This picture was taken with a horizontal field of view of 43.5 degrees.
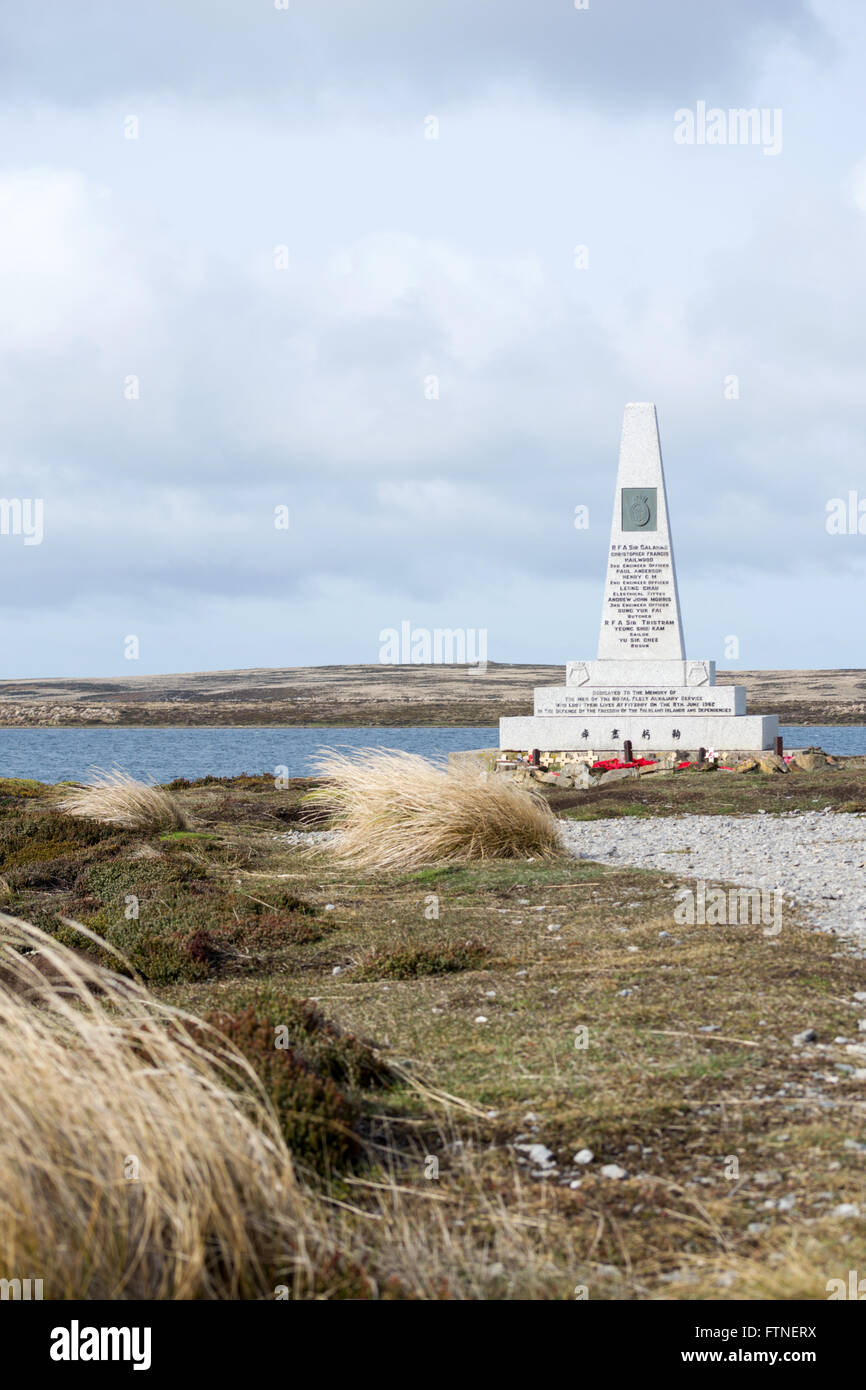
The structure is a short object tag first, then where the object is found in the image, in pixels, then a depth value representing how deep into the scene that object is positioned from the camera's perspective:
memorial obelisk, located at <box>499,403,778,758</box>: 26.17
